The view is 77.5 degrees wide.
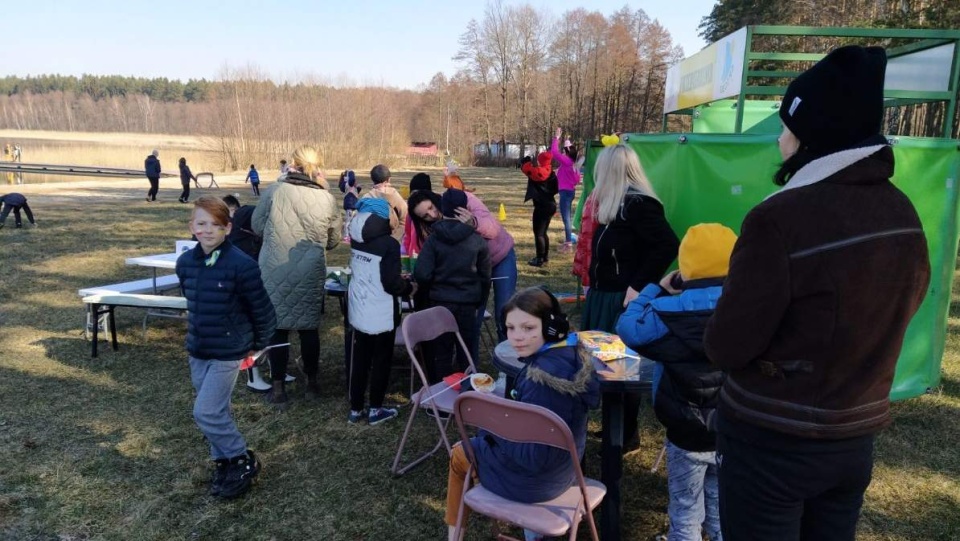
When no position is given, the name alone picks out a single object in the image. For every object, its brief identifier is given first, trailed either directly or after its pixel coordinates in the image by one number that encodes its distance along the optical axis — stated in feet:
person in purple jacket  34.78
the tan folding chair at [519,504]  7.00
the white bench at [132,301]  17.52
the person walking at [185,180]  61.00
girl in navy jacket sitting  7.64
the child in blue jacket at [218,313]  10.48
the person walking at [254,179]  68.74
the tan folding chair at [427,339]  11.18
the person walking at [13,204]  38.78
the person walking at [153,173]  60.54
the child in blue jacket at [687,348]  6.96
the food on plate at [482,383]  10.31
